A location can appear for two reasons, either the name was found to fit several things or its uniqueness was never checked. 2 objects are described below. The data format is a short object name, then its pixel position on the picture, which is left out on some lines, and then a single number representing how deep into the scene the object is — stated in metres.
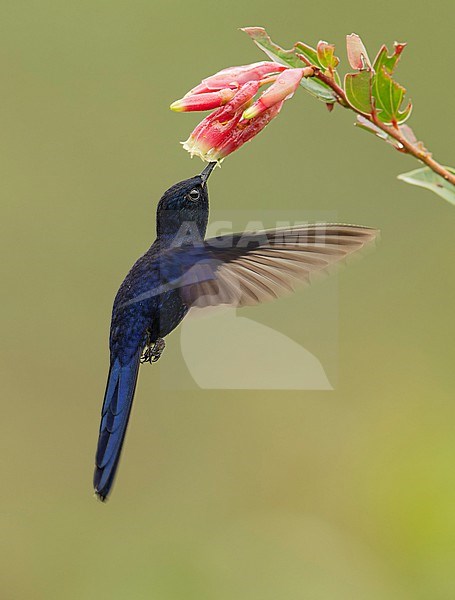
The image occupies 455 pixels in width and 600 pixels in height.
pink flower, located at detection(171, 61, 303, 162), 3.13
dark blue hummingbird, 3.14
